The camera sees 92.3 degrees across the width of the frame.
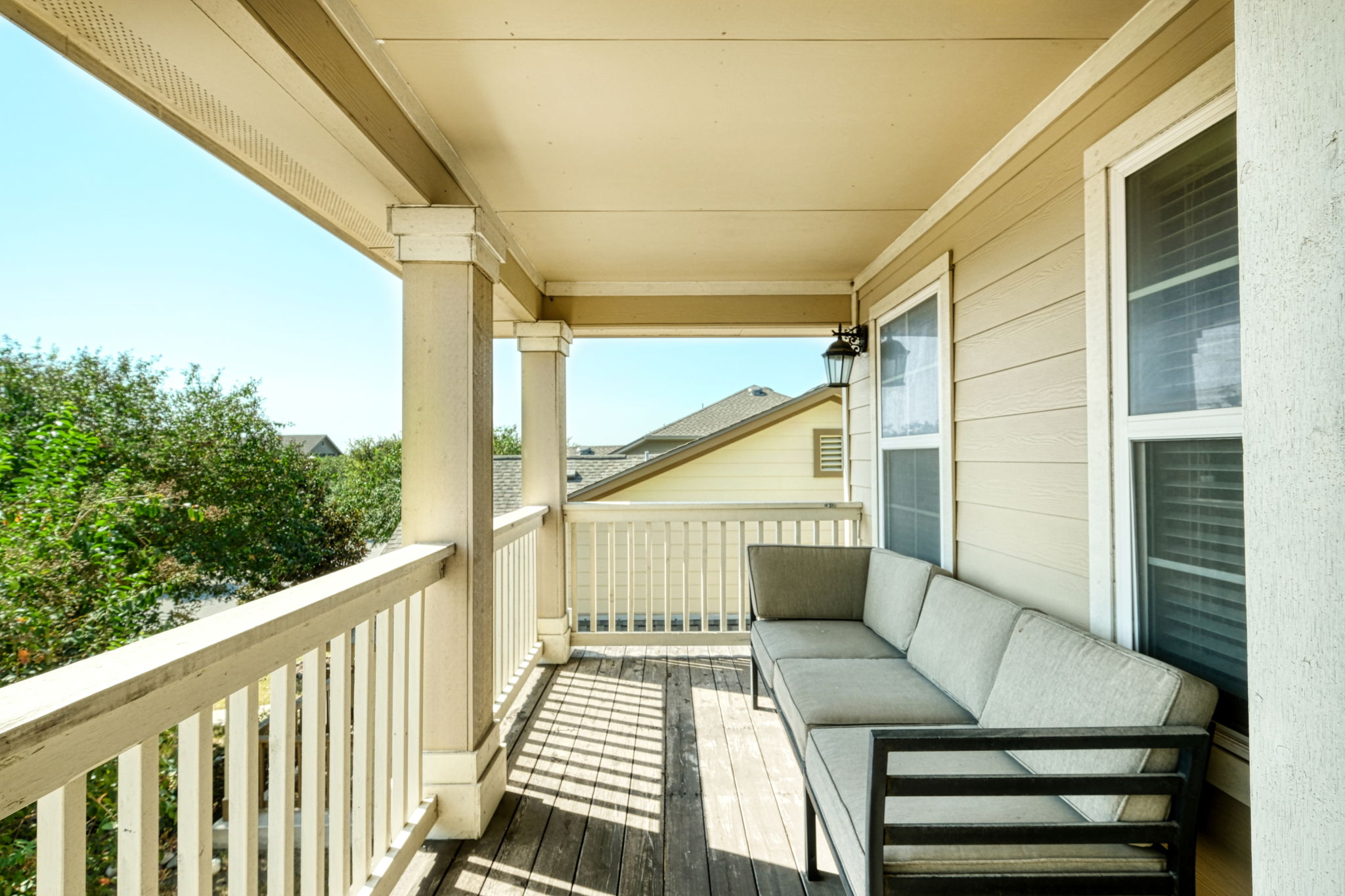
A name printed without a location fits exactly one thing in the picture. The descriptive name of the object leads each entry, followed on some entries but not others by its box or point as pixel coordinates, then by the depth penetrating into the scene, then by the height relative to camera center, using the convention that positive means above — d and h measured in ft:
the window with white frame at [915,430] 9.65 +0.35
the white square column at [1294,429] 2.11 +0.07
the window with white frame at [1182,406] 4.67 +0.35
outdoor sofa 4.26 -2.50
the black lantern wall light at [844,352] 13.10 +2.02
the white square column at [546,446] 13.57 +0.15
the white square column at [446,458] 7.07 -0.05
